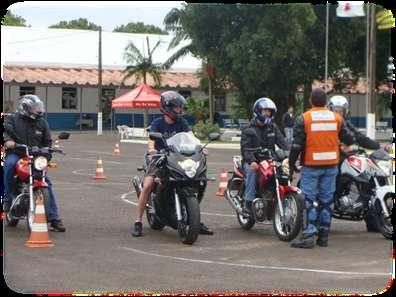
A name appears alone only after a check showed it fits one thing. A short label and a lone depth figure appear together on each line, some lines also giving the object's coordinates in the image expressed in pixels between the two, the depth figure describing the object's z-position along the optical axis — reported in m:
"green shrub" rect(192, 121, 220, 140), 37.65
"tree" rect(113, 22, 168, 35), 78.69
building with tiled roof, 47.78
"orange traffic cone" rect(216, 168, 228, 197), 15.77
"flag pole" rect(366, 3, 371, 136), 28.98
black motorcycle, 9.83
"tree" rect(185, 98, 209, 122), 44.94
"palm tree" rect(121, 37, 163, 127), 51.00
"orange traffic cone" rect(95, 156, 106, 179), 19.36
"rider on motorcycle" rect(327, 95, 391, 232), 10.72
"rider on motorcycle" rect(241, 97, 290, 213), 10.83
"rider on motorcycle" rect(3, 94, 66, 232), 10.57
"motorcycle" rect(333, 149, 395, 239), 10.49
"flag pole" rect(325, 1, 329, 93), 35.86
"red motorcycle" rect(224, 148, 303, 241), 10.09
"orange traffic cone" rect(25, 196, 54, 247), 9.38
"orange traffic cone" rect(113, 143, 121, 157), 30.71
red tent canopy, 43.09
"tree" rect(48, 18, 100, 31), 75.72
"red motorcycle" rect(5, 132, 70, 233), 10.23
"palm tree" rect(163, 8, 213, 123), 42.91
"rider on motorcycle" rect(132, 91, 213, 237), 10.37
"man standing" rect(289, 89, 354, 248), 9.77
